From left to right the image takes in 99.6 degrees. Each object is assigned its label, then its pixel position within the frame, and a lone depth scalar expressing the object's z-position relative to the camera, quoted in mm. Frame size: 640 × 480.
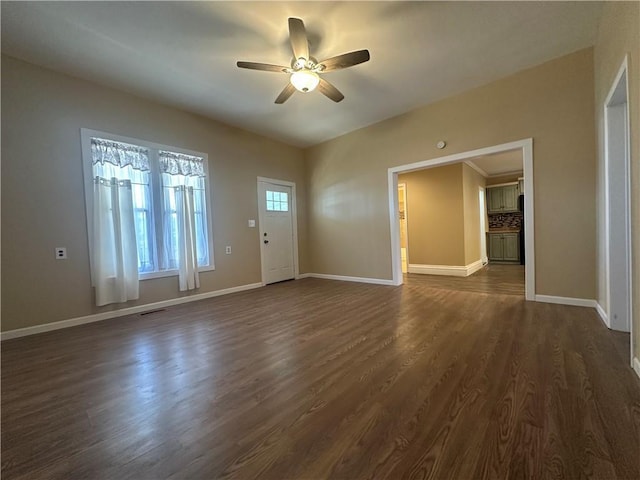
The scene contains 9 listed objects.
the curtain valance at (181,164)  3965
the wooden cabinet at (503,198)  7354
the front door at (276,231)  5332
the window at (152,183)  3402
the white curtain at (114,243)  3303
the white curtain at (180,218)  3977
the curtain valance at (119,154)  3387
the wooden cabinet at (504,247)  7148
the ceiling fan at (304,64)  2324
